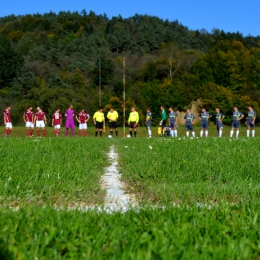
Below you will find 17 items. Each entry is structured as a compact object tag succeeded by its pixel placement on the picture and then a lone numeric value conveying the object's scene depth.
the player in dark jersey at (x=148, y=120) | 31.42
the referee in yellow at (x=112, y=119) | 29.55
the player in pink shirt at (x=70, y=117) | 30.56
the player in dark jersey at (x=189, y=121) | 30.73
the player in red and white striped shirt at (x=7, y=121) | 28.08
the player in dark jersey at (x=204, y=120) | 31.38
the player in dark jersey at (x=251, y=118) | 30.43
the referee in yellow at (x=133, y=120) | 29.50
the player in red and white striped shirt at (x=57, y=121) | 30.39
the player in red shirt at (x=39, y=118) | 29.82
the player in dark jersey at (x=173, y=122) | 30.50
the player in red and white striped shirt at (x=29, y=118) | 29.17
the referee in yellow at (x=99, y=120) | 30.17
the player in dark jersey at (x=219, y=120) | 30.72
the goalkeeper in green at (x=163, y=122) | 31.27
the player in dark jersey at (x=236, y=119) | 30.94
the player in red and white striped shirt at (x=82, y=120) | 31.44
